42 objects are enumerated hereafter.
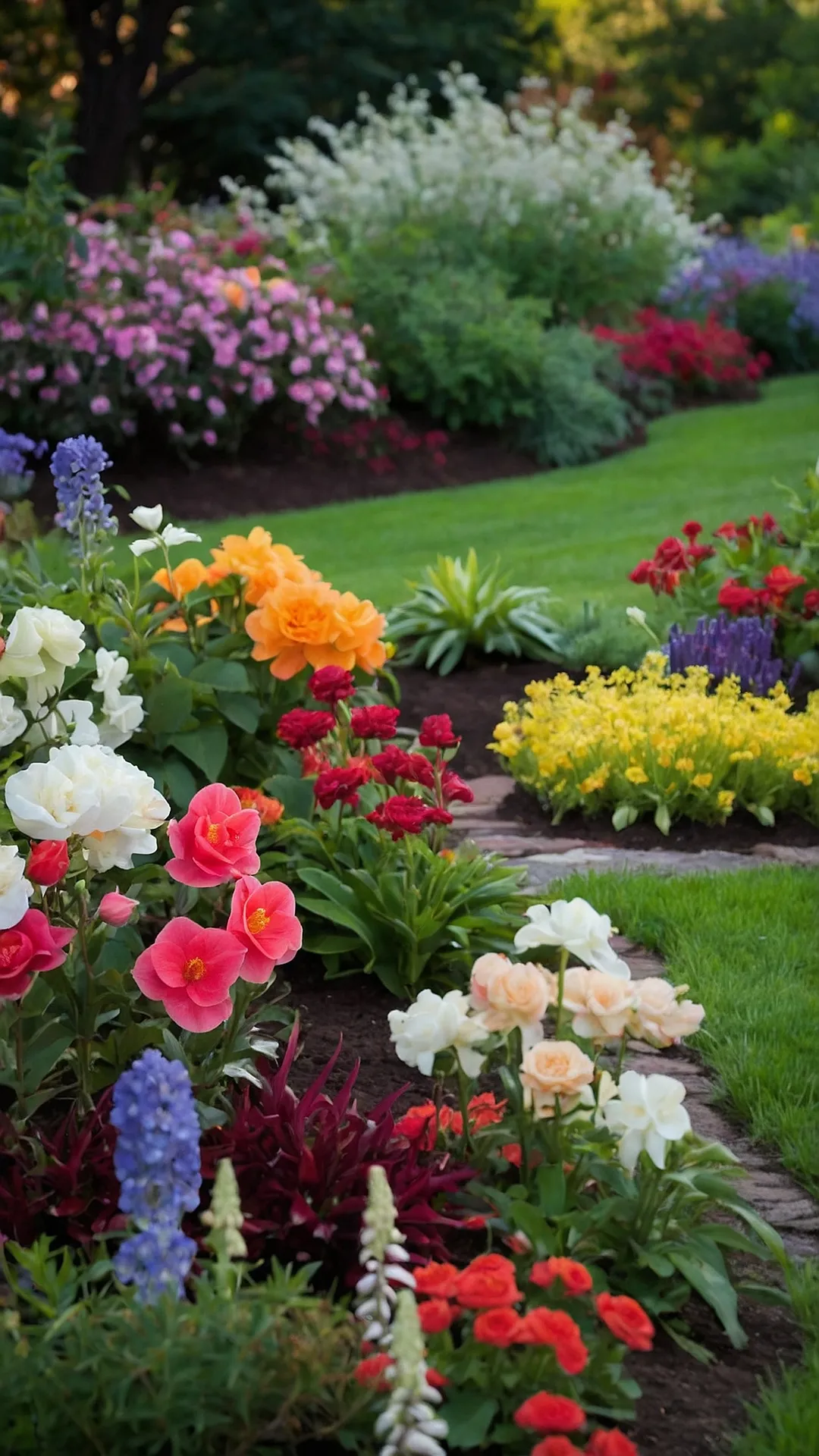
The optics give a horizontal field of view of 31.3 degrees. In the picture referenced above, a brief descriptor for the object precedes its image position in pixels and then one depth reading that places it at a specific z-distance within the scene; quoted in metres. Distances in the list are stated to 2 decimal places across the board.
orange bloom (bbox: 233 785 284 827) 3.47
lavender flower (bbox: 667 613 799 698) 5.25
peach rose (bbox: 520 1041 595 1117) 2.09
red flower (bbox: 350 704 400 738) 3.20
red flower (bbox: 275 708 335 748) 3.14
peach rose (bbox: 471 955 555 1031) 2.09
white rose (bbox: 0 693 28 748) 2.51
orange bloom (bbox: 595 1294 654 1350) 1.81
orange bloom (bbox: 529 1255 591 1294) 1.87
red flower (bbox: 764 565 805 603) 5.36
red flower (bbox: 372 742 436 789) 3.06
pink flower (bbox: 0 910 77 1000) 2.13
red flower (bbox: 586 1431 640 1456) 1.73
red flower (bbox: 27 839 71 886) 2.23
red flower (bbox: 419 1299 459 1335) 1.83
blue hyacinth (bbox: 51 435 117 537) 3.58
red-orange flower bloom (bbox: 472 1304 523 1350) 1.76
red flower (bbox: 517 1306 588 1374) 1.74
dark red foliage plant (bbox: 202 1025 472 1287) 2.21
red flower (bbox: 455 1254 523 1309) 1.80
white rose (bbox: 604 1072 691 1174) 2.07
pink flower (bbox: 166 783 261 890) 2.29
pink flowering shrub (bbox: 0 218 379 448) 9.29
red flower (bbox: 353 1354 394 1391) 1.76
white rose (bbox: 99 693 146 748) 2.97
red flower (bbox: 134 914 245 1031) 2.23
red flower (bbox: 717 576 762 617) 5.37
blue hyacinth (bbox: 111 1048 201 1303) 1.70
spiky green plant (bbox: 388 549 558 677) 6.14
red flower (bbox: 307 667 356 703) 3.28
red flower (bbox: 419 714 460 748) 3.17
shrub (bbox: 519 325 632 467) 11.13
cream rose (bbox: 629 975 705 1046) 2.15
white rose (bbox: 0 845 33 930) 2.10
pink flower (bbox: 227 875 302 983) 2.26
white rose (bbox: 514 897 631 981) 2.18
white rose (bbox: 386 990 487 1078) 2.18
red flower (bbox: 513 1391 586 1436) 1.69
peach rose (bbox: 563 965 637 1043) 2.14
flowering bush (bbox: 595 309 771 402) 13.54
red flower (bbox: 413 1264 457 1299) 1.86
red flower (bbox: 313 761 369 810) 3.04
